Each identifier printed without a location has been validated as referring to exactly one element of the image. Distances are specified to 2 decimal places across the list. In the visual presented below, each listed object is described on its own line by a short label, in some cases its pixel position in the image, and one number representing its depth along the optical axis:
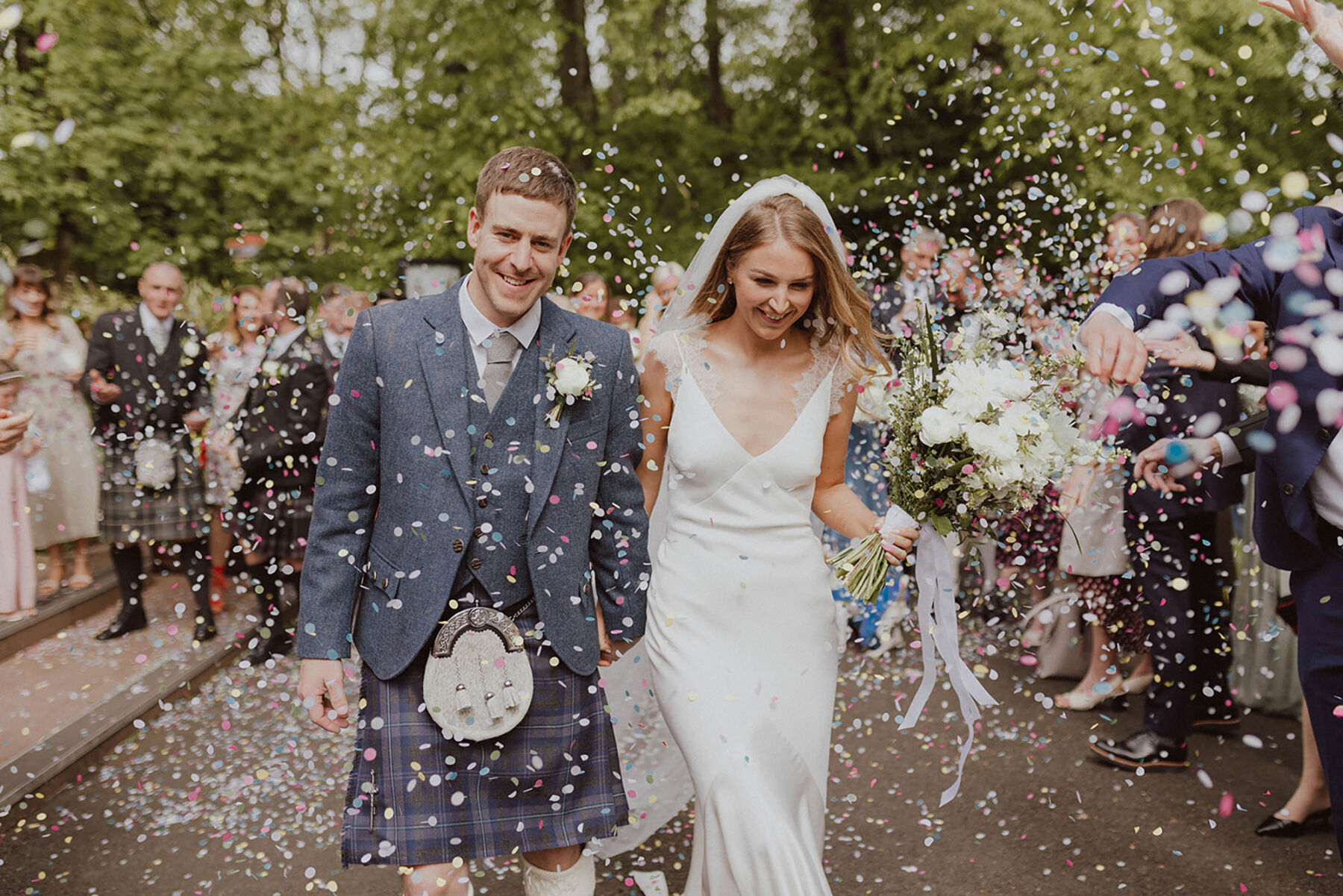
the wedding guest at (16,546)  7.02
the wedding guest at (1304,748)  4.42
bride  3.03
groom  2.75
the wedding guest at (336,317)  9.34
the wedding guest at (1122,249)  5.39
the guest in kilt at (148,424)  7.13
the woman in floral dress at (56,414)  7.59
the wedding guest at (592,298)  7.61
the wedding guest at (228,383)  8.16
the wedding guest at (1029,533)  6.36
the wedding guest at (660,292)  6.27
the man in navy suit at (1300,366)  2.75
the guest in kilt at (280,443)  7.26
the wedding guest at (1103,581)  5.91
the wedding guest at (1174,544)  5.05
